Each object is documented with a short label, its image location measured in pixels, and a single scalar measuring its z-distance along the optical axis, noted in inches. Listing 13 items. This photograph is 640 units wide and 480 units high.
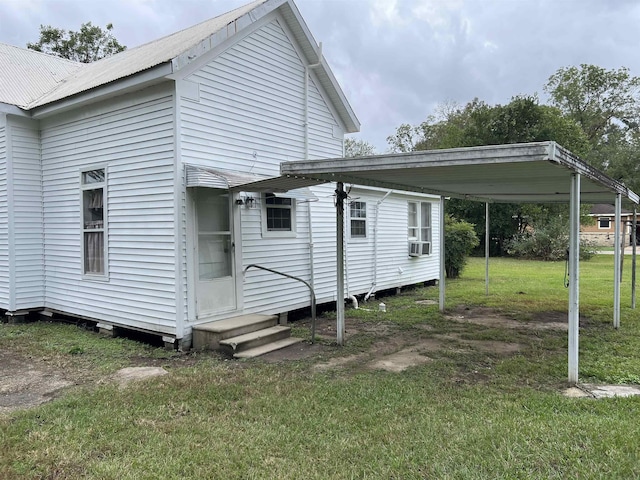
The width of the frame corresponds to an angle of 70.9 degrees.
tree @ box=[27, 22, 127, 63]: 831.7
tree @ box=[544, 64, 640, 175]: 1371.8
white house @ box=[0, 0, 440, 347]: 244.2
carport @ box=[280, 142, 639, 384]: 164.6
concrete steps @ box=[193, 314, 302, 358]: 232.5
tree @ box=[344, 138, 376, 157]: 1524.1
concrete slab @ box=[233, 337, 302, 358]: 228.6
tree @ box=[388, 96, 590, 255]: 970.1
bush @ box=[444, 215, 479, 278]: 585.6
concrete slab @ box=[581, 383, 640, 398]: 169.9
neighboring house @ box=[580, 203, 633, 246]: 1567.4
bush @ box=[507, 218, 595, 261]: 888.3
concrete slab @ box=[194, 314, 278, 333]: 240.8
